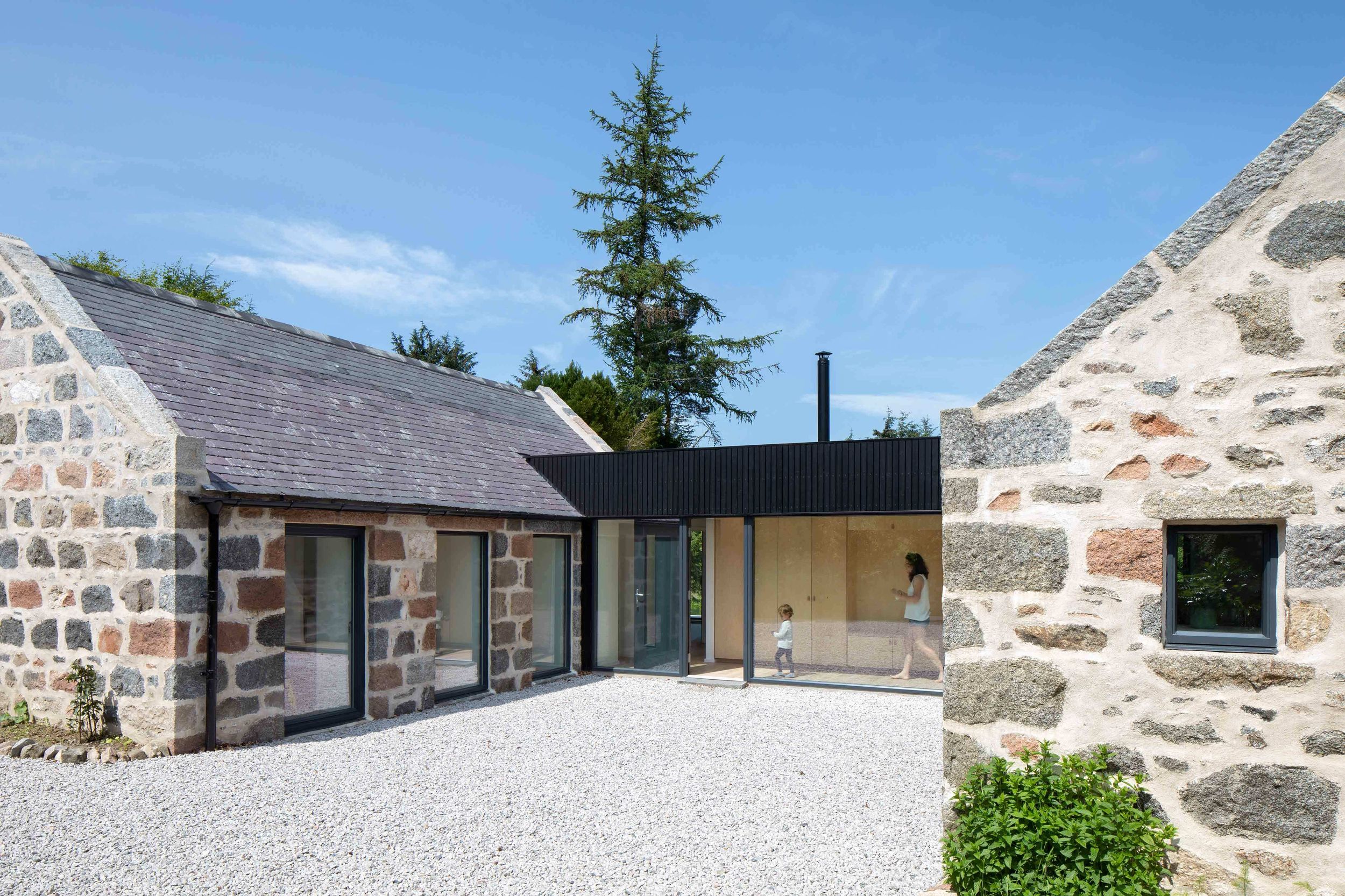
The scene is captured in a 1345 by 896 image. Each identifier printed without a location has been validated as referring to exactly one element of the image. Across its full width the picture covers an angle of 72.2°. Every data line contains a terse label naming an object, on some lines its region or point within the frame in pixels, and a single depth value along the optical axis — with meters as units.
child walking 12.22
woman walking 11.60
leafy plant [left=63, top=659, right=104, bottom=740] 8.20
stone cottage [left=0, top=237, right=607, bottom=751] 8.07
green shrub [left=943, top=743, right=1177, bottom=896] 3.94
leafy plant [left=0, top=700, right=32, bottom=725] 8.76
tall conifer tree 25.92
